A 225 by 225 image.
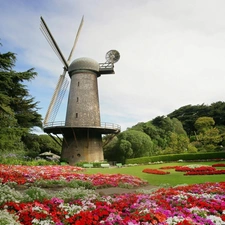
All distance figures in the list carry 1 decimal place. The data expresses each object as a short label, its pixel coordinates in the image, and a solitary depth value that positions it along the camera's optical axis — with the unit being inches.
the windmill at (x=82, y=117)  1149.7
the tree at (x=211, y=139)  1353.0
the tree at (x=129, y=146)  1514.5
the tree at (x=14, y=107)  749.3
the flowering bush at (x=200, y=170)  632.4
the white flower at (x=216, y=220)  190.7
